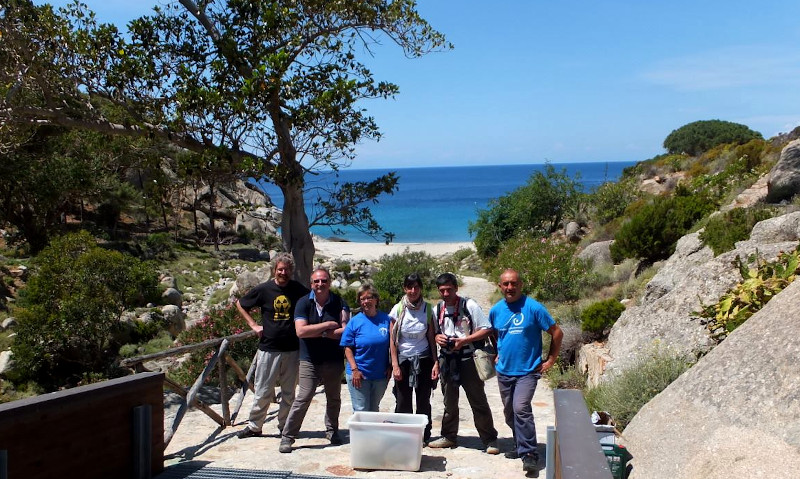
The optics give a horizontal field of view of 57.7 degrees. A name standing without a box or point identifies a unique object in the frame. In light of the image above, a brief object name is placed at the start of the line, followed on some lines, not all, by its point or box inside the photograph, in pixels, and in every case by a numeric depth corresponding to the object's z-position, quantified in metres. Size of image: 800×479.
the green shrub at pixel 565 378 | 10.07
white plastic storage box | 6.40
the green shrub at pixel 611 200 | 26.08
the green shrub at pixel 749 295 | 7.02
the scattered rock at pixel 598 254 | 18.92
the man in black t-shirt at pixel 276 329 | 7.48
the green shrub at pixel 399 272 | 20.16
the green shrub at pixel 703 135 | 57.56
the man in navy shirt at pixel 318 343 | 7.14
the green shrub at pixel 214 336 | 12.27
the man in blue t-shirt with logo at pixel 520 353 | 6.41
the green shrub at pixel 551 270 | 16.41
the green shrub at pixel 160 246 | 30.48
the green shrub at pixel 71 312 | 13.61
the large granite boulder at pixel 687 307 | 7.97
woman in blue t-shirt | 7.03
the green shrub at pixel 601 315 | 10.85
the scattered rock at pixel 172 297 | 21.77
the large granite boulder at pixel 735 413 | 4.69
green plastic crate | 5.25
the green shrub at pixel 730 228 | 10.79
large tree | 10.23
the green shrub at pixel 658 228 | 14.92
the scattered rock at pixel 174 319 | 18.72
